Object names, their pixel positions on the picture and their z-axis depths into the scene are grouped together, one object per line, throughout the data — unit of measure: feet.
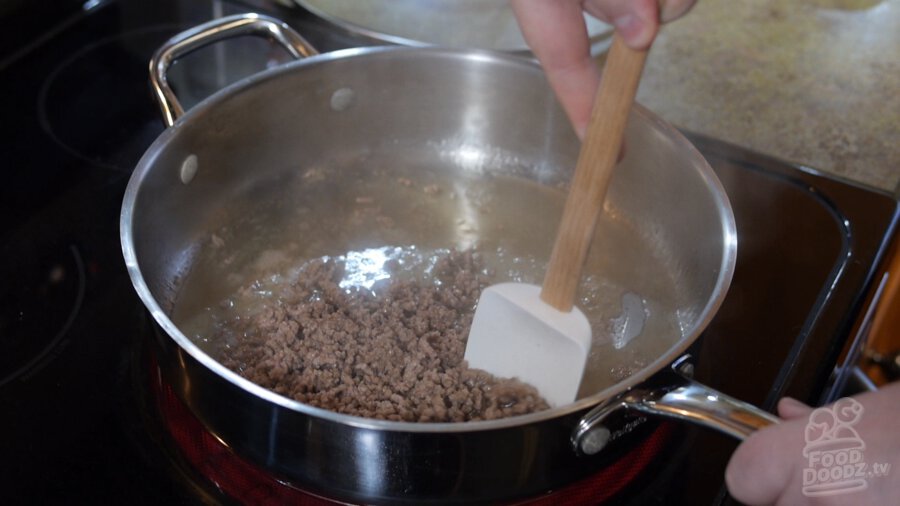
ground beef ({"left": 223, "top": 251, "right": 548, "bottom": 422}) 2.23
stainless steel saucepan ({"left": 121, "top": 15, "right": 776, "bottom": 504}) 1.81
